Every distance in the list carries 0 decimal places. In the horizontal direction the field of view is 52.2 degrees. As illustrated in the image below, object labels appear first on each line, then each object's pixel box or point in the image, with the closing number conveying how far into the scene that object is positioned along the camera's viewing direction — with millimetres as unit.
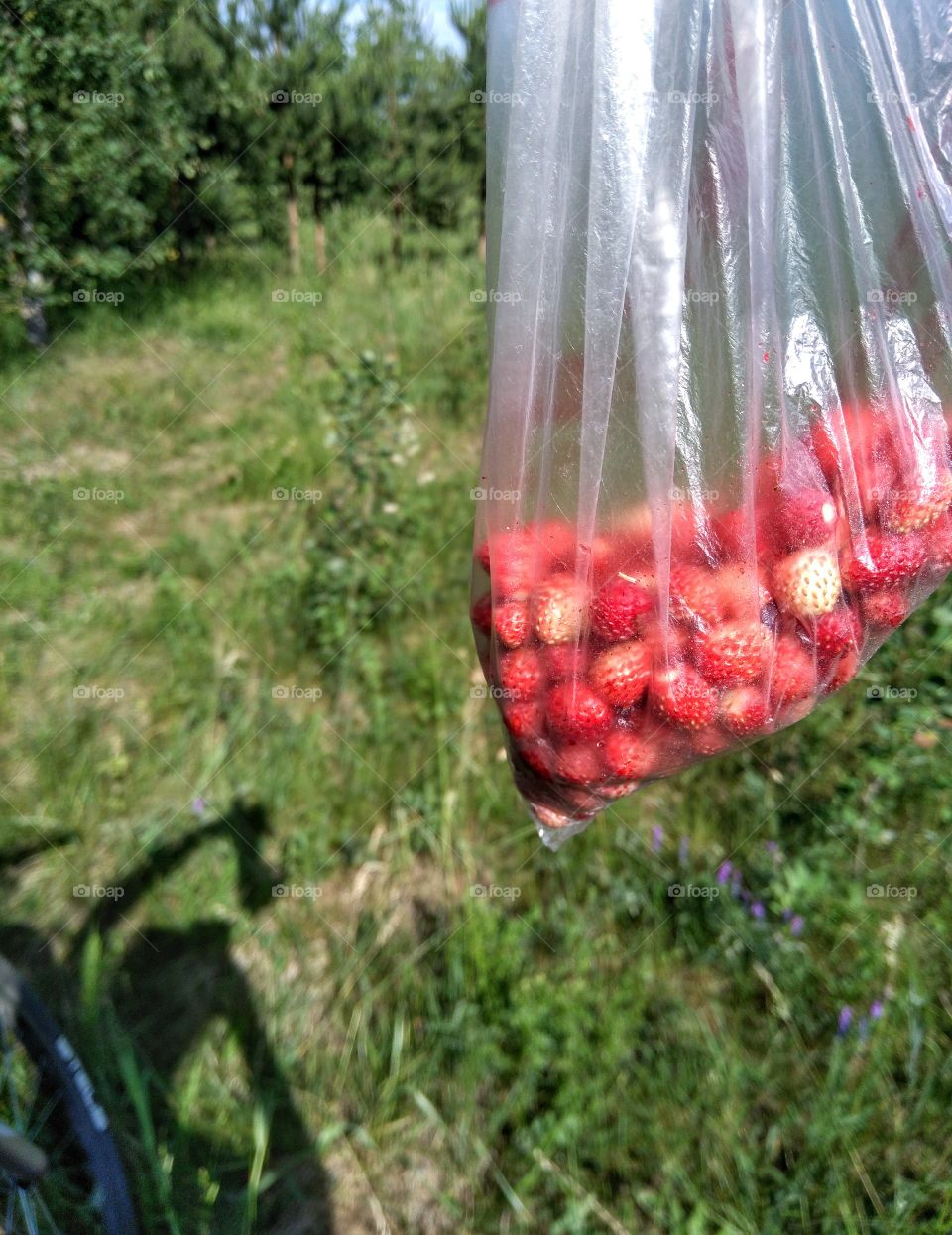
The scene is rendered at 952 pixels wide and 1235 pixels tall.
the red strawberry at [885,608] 218
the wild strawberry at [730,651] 205
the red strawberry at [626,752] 214
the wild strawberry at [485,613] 238
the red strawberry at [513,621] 216
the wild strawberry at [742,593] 207
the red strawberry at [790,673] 212
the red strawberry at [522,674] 219
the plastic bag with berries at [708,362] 200
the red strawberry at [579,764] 217
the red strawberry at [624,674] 210
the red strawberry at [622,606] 210
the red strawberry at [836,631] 210
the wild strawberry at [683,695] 207
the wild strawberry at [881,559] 213
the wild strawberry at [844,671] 223
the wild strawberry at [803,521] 207
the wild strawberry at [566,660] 213
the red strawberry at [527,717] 223
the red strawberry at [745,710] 210
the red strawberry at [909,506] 214
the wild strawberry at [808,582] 204
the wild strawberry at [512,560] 216
